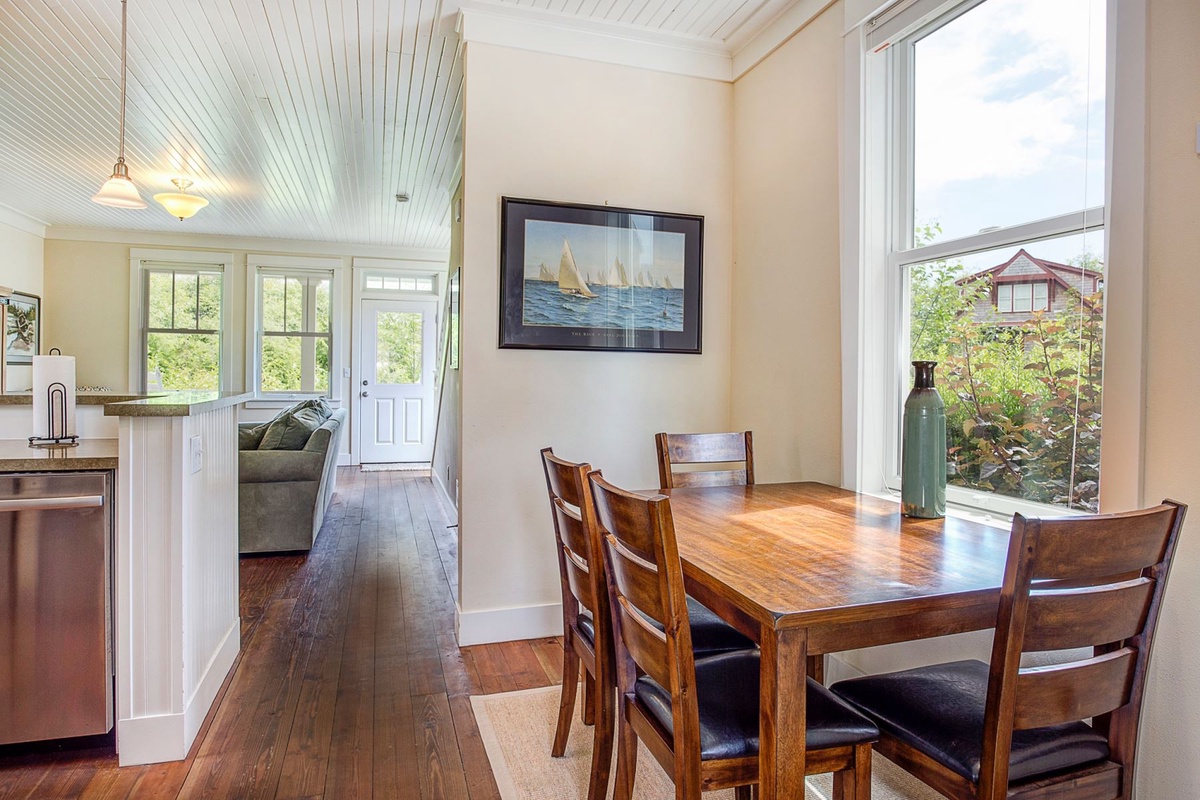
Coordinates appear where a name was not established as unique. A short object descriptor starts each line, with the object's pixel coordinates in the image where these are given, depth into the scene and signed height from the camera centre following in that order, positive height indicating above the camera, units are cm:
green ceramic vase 166 -13
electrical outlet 202 -19
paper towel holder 210 -9
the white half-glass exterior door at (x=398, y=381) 775 +16
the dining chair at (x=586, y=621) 154 -59
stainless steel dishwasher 183 -61
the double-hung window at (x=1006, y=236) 164 +47
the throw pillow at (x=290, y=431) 423 -24
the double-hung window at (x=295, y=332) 746 +70
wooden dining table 105 -33
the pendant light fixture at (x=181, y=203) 450 +132
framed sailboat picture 283 +53
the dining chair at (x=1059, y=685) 100 -47
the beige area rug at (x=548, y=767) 177 -106
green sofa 404 -65
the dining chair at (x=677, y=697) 116 -59
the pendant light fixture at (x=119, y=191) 312 +98
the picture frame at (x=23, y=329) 625 +61
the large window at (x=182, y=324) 718 +75
